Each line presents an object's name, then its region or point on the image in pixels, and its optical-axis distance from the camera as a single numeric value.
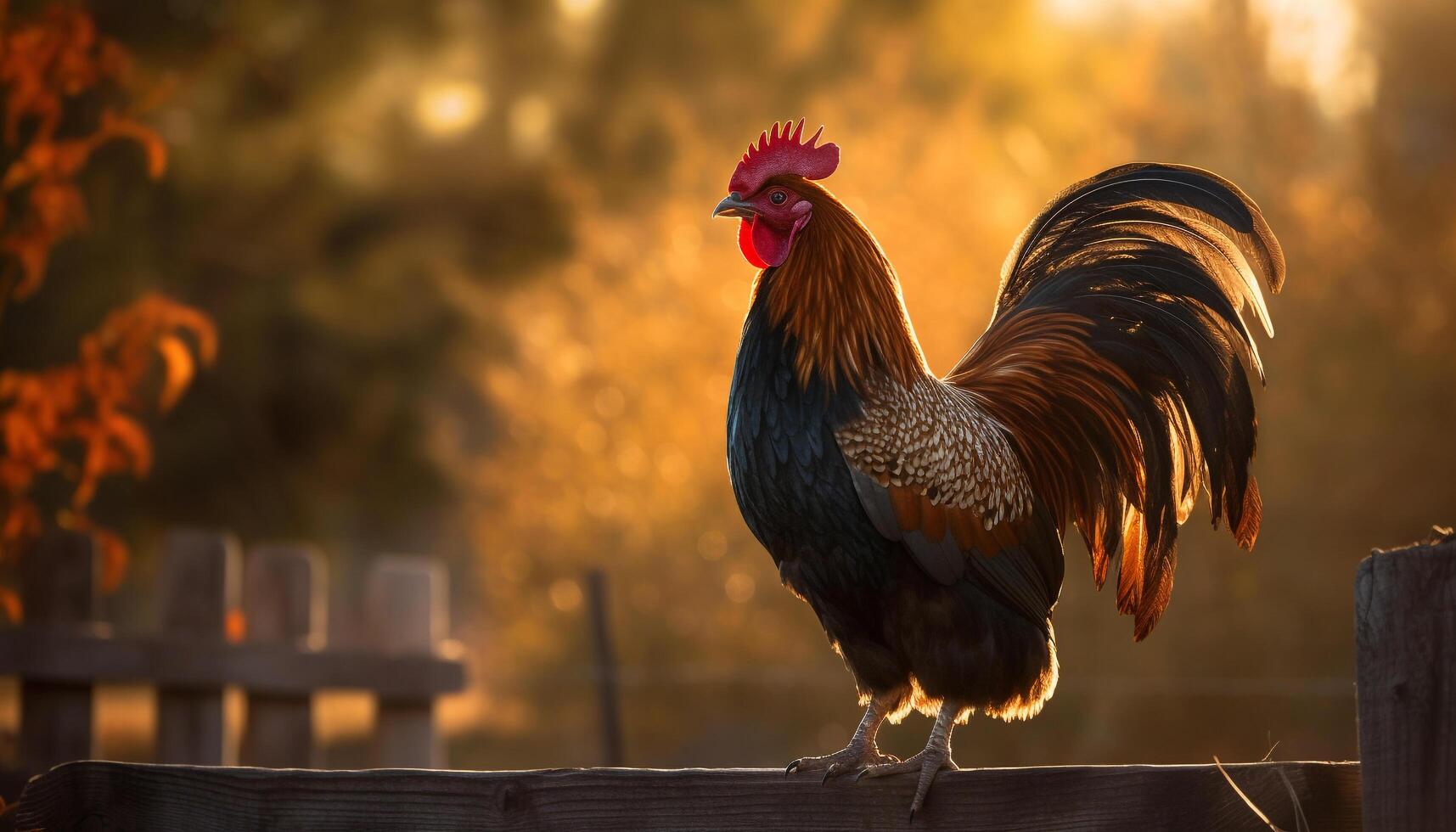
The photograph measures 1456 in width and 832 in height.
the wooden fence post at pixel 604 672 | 10.59
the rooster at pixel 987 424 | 4.70
